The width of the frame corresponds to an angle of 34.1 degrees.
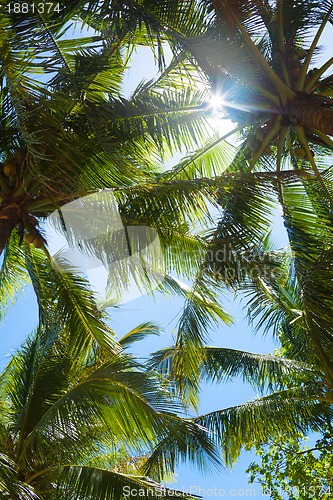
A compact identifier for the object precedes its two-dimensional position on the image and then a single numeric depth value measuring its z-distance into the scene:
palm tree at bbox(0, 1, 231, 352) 5.05
